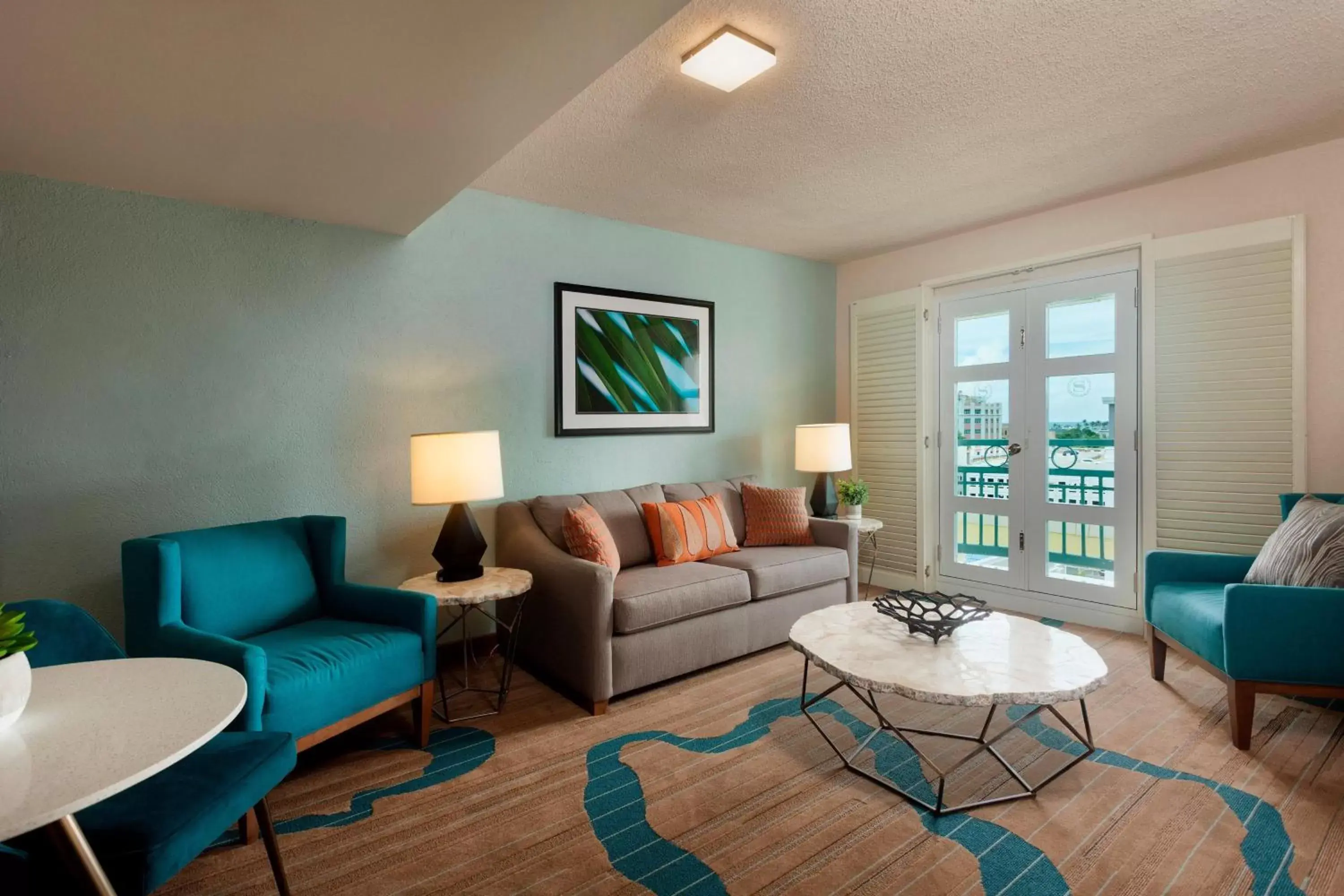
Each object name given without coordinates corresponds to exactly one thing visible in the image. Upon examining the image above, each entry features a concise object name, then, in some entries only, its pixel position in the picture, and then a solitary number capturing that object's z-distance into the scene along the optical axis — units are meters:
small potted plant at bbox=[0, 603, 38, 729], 1.08
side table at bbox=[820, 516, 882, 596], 4.12
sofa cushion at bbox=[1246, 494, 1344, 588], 2.32
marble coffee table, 1.86
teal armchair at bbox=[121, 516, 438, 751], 1.96
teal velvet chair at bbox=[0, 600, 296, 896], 1.17
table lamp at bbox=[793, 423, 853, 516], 4.18
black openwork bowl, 2.29
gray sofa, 2.69
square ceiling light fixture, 2.03
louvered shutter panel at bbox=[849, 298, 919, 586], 4.55
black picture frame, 3.62
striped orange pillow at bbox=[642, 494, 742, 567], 3.38
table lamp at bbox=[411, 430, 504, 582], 2.73
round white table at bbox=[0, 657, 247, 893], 0.90
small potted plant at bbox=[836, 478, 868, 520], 4.31
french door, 3.63
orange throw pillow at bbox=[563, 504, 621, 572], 2.95
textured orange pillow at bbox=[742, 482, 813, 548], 3.79
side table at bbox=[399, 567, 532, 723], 2.52
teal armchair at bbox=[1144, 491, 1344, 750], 2.18
